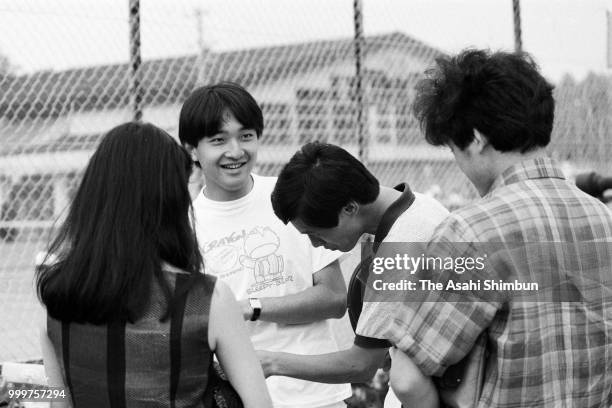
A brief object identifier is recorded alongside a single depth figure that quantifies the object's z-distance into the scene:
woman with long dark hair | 2.95
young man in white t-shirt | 3.63
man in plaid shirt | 2.94
